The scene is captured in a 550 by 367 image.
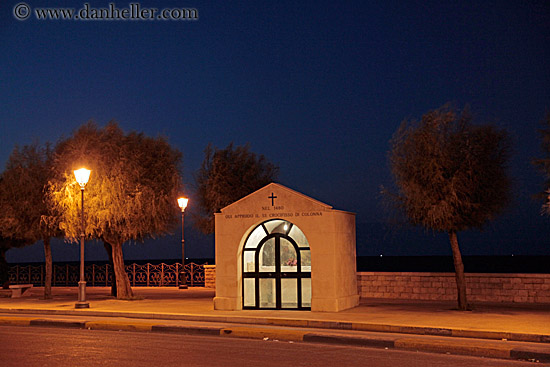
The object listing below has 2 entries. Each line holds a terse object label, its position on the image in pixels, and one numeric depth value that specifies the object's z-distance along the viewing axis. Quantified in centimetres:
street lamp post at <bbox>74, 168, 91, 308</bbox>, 2044
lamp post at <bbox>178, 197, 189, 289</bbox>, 2670
